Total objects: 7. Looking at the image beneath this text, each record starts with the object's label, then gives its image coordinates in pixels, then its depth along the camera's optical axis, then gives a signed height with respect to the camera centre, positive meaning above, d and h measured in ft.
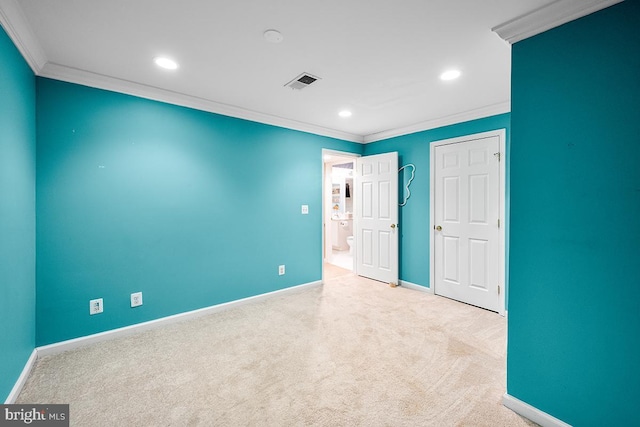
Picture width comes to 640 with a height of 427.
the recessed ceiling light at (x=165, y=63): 7.25 +4.07
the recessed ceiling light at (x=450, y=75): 7.93 +4.05
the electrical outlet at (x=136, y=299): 8.89 -2.90
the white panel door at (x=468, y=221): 10.77 -0.45
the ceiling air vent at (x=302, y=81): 8.16 +4.05
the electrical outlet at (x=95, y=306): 8.22 -2.89
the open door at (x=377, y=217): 14.05 -0.33
